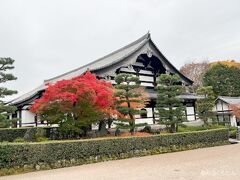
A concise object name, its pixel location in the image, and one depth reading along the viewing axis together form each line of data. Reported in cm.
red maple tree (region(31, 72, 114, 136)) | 1004
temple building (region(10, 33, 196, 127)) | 1502
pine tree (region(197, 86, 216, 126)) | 1720
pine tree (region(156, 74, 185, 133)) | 1300
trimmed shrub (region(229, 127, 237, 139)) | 1678
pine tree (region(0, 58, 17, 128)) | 1172
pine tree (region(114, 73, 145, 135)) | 1155
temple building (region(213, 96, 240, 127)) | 2428
